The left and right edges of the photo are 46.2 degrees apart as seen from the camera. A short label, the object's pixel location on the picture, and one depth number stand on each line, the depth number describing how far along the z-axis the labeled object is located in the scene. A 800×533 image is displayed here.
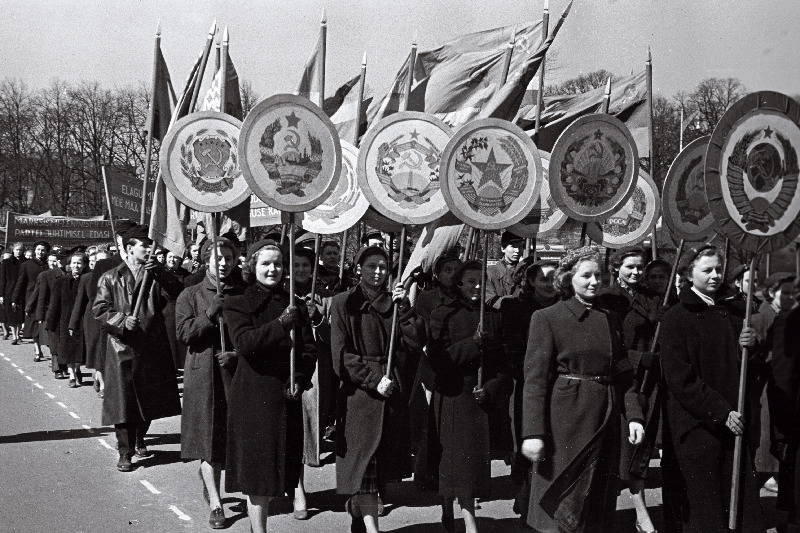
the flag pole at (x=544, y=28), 8.75
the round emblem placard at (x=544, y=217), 8.29
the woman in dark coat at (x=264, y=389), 5.36
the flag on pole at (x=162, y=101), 8.87
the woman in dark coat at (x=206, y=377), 6.39
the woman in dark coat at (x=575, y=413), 4.94
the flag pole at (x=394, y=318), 5.79
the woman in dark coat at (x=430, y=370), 6.17
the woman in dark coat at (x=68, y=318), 12.91
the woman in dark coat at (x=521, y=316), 6.85
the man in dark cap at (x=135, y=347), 7.91
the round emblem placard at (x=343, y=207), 8.63
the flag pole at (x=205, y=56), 8.34
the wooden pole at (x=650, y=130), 8.27
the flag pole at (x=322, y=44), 7.41
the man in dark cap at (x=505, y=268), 9.20
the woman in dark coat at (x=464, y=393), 5.96
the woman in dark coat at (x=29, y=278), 17.41
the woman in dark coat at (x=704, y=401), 4.89
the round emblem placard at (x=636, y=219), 8.09
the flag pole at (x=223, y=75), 7.18
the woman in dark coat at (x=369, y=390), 5.75
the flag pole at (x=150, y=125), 8.37
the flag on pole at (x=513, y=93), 7.70
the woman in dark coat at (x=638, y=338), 5.94
